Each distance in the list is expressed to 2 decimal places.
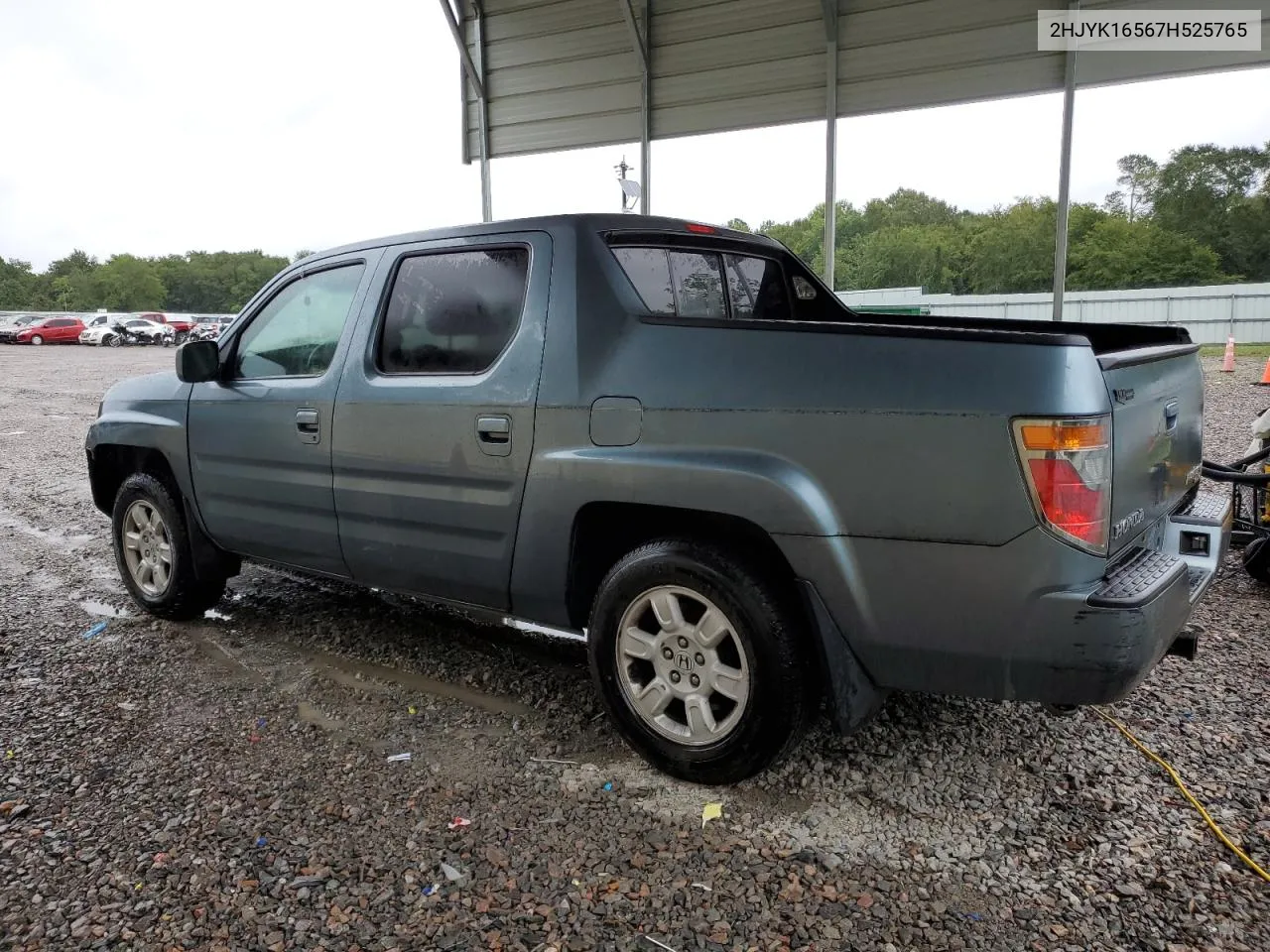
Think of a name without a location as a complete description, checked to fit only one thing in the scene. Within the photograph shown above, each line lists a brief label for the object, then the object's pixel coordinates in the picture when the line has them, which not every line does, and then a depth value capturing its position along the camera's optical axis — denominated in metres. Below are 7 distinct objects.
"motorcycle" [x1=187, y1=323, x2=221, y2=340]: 39.61
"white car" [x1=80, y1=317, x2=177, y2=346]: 43.34
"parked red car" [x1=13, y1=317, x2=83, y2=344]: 41.94
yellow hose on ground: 2.43
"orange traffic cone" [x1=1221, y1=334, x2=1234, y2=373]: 15.42
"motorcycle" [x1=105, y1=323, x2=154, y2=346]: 43.69
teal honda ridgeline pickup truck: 2.31
